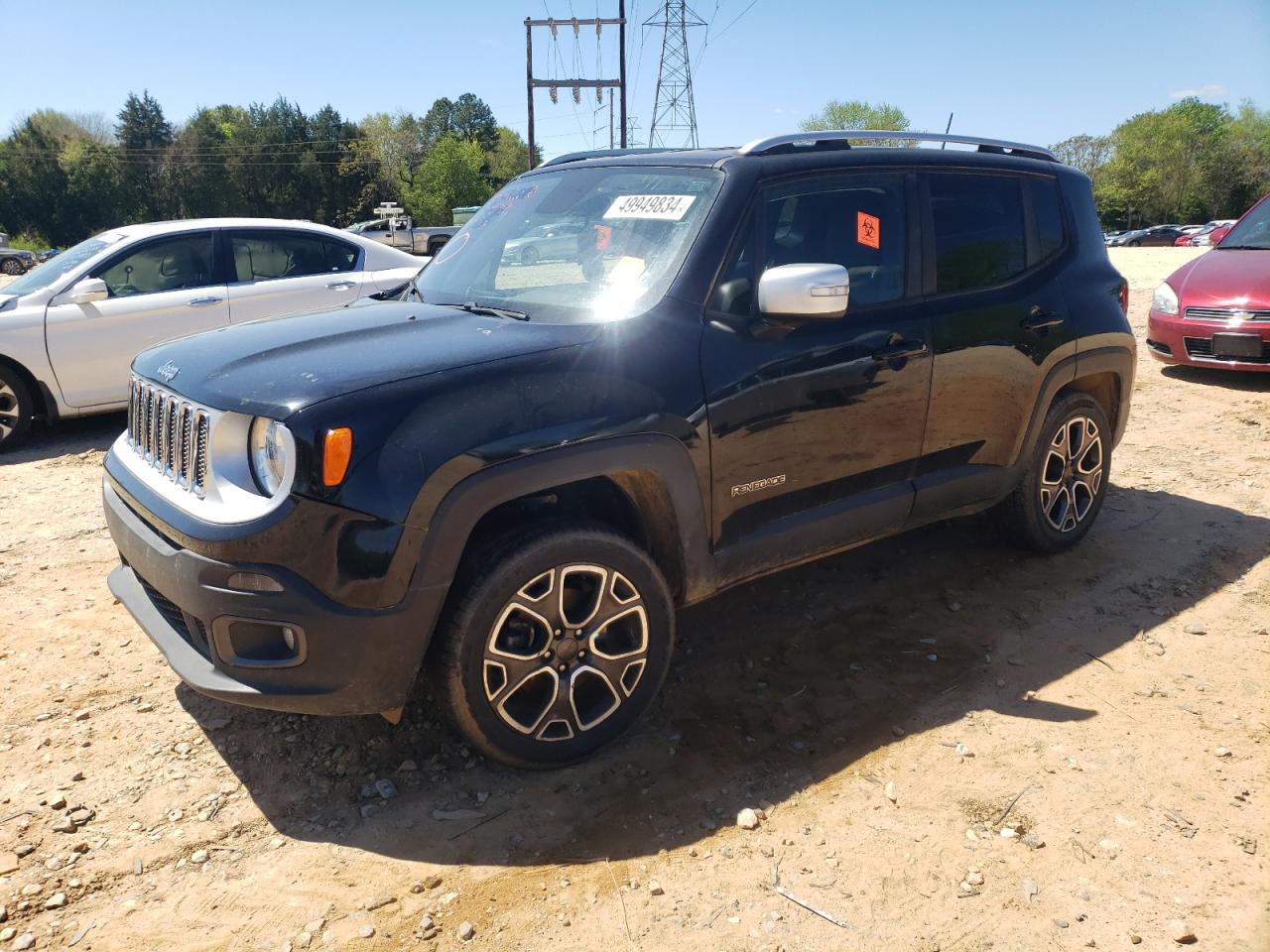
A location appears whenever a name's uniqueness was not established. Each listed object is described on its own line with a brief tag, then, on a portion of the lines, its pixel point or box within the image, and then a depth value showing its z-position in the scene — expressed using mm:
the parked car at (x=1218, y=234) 9473
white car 7176
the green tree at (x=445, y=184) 76312
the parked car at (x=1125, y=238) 53188
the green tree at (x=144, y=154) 73375
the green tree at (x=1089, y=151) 80000
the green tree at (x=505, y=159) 92750
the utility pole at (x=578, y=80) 36375
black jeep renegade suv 2555
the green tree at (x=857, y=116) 104375
